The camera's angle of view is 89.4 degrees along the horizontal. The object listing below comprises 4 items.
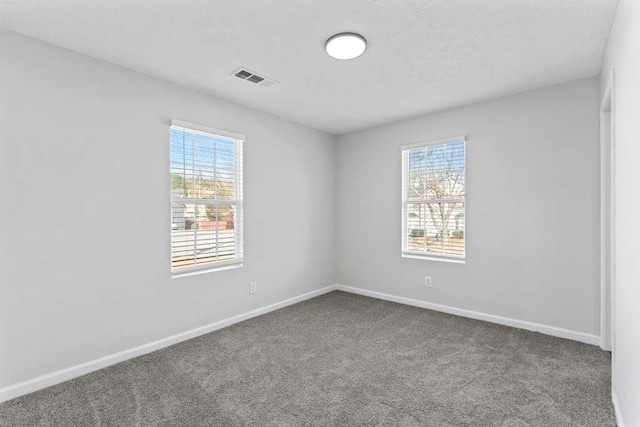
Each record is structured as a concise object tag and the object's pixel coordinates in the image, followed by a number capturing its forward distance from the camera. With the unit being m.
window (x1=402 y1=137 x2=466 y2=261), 3.85
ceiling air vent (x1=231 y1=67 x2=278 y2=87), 2.83
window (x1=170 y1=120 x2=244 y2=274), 3.15
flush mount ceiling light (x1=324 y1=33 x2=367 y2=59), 2.27
